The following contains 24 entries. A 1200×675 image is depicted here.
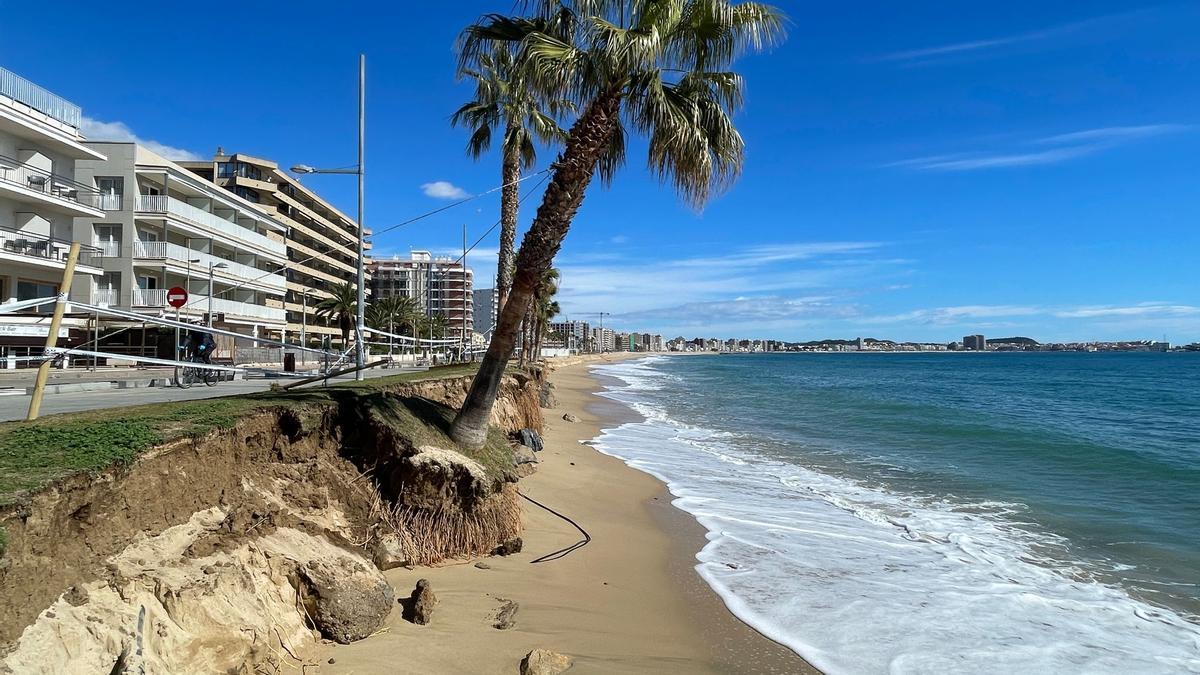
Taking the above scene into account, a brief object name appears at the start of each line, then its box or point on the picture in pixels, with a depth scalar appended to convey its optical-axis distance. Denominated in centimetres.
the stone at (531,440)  1394
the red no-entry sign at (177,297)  1667
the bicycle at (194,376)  1742
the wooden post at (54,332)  535
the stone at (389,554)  616
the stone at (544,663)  479
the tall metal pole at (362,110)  1231
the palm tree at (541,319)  4984
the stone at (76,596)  346
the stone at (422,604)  535
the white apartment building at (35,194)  2372
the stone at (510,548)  717
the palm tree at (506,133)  1720
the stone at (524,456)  1186
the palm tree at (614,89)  831
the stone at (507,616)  557
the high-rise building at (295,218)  6112
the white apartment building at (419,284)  11631
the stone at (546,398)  2509
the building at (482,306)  16438
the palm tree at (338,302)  5648
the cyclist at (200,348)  1854
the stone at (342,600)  489
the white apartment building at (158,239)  3359
